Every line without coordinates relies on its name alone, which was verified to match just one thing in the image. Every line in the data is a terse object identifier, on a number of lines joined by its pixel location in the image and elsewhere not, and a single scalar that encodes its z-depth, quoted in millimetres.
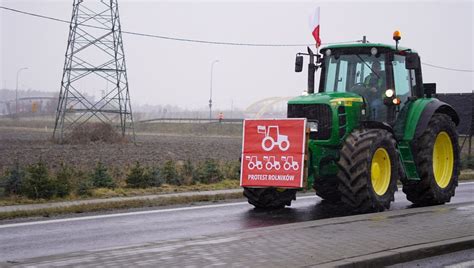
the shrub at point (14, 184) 15516
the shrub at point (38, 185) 15148
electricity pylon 37750
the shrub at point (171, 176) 18688
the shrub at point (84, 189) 15969
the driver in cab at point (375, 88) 14406
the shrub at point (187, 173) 18875
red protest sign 13438
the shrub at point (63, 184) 15469
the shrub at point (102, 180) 17234
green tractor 13078
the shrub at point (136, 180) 17719
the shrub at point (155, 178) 18078
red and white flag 16016
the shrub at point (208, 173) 19281
